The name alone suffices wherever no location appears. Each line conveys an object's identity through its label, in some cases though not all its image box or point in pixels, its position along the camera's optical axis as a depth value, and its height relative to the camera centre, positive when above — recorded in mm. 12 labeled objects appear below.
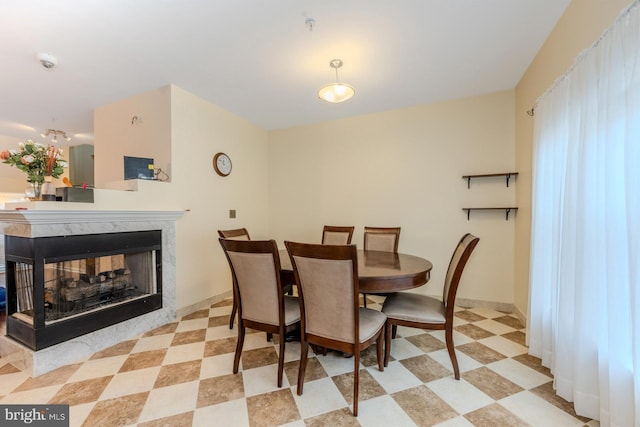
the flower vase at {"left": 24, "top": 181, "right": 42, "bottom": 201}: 2002 +153
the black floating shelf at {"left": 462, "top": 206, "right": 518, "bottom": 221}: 2889 +18
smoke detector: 2242 +1367
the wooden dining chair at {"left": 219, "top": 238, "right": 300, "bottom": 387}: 1655 -553
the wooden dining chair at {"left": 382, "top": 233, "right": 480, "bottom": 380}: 1756 -742
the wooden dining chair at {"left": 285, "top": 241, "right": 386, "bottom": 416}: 1425 -540
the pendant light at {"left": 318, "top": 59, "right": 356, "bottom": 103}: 2149 +1029
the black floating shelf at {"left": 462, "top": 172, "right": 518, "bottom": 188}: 2879 +413
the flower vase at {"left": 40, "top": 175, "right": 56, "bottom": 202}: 1997 +160
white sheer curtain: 1138 -113
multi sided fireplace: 1925 -649
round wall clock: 3349 +640
